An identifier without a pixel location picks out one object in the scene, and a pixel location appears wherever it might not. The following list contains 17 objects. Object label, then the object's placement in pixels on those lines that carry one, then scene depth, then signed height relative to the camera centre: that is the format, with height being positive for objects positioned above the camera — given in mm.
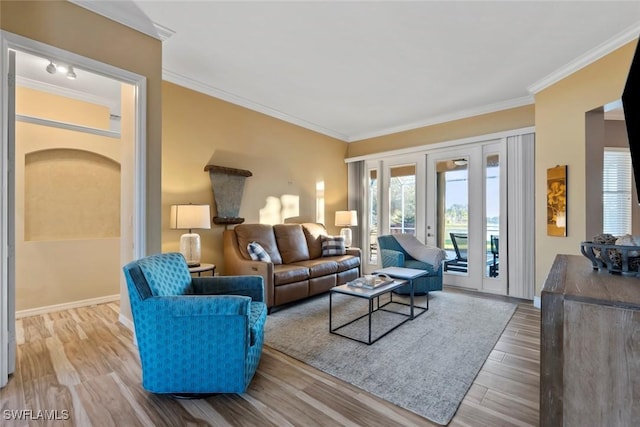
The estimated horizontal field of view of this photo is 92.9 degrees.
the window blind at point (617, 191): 4223 +283
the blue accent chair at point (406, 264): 4129 -754
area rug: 2032 -1194
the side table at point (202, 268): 3209 -612
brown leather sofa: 3605 -697
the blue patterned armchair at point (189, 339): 1893 -802
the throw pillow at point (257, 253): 3720 -509
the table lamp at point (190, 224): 3398 -140
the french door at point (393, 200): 5348 +222
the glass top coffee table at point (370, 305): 2804 -983
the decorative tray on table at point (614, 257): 1184 -187
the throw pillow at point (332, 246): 4848 -551
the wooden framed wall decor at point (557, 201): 3441 +120
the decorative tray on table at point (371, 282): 3067 -733
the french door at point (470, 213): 4520 -25
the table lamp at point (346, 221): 5637 -178
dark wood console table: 851 -425
